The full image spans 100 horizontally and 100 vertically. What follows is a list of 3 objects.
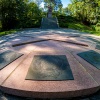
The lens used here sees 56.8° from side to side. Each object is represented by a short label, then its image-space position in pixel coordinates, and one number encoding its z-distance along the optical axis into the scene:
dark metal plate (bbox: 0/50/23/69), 2.55
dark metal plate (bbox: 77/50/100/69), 2.55
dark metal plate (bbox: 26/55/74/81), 2.14
